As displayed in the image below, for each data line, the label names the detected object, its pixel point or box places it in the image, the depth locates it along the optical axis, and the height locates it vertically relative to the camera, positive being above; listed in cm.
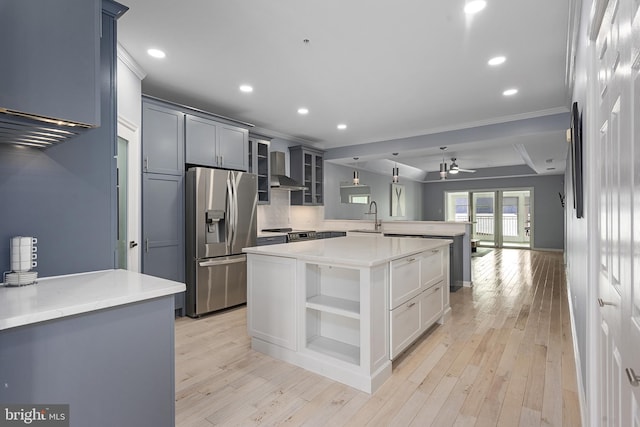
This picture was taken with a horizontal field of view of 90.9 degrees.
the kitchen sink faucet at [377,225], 606 -19
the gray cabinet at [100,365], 108 -57
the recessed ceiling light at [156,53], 283 +150
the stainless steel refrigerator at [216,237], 371 -26
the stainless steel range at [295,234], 517 -32
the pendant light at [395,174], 623 +82
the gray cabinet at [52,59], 113 +61
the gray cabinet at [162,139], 342 +88
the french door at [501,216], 1068 -6
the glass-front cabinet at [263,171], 517 +74
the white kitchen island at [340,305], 220 -70
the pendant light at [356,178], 657 +79
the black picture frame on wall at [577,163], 183 +30
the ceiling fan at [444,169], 598 +98
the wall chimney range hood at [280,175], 538 +71
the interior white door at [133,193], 304 +23
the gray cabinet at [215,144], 386 +95
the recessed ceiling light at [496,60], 299 +149
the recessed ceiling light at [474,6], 218 +147
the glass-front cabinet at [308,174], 616 +85
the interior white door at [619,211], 74 +1
